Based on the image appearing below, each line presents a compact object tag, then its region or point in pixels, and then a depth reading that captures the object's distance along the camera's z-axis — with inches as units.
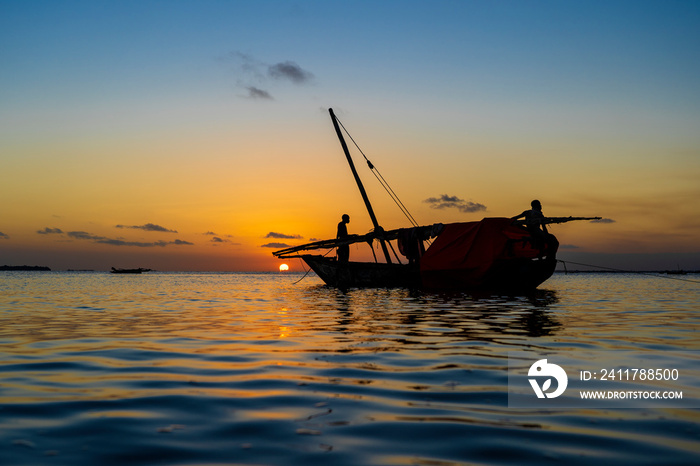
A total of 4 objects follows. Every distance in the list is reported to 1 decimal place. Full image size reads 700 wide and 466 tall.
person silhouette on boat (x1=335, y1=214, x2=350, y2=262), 1080.2
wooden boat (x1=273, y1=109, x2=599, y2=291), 802.2
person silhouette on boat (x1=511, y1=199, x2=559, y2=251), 764.0
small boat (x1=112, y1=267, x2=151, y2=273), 4586.6
